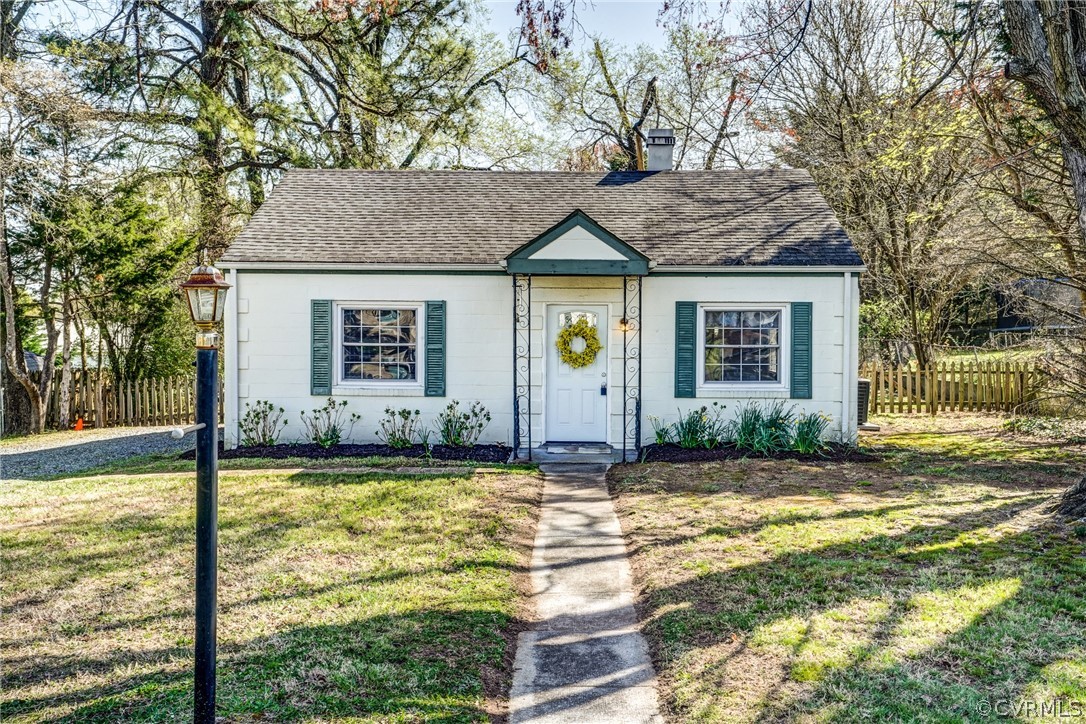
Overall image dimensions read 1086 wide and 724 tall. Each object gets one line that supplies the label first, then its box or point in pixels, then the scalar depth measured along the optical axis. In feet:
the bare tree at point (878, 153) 51.39
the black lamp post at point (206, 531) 10.19
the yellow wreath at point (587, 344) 37.37
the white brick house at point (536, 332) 37.19
